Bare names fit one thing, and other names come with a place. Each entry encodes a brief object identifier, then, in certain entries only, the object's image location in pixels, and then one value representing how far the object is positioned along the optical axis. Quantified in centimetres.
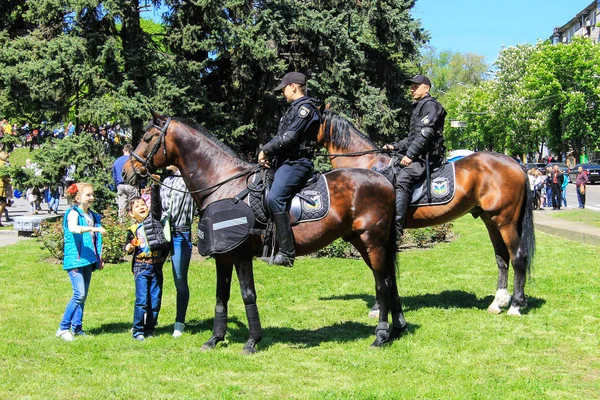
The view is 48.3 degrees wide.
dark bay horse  781
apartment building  9219
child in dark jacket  832
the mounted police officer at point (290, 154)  756
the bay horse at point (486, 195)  967
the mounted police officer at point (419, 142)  912
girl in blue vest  833
